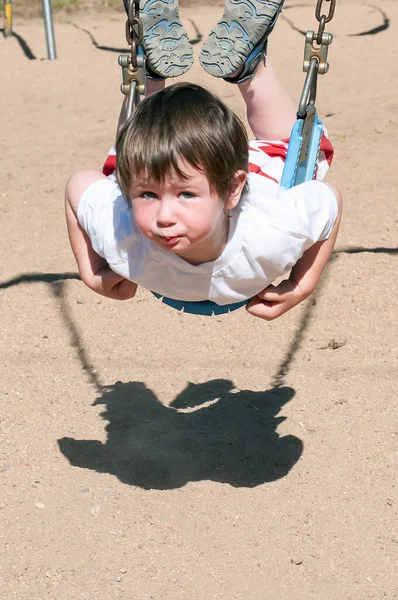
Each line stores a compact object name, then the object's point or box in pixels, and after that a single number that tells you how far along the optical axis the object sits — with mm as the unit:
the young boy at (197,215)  3623
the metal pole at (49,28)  11944
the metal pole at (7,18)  13359
